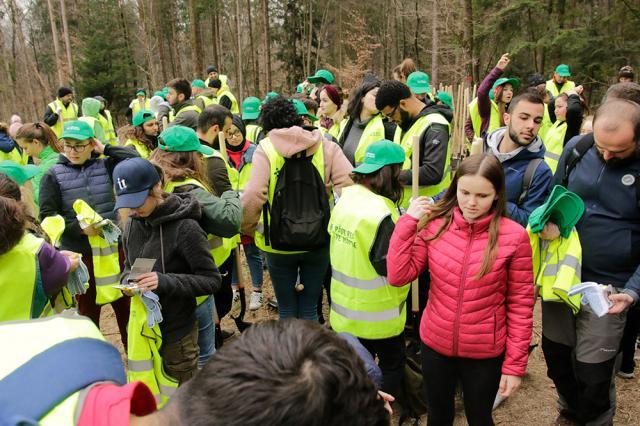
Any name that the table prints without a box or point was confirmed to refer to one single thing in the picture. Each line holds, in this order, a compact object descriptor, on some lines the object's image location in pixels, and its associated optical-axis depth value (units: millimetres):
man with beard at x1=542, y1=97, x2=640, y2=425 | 2551
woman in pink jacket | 2402
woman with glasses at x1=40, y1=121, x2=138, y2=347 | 3805
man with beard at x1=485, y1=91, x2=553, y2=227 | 3072
